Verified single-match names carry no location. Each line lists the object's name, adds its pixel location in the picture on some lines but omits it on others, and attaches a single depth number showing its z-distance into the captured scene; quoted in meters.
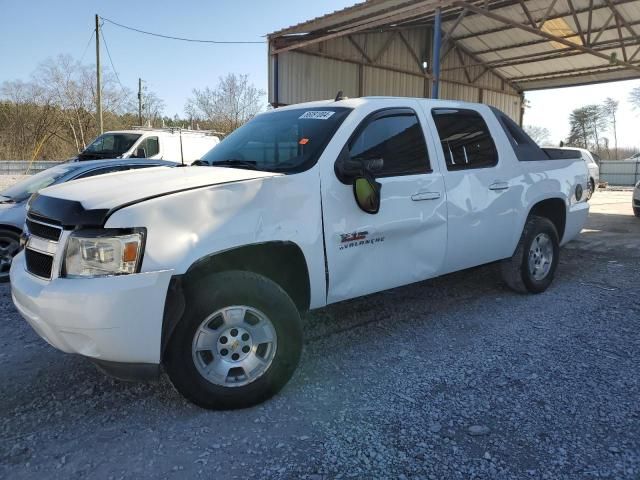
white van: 12.07
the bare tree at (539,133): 65.05
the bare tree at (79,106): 35.91
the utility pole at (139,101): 41.64
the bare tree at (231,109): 33.78
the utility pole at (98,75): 25.56
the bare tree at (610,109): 71.81
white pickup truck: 2.63
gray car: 6.25
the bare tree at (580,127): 70.31
